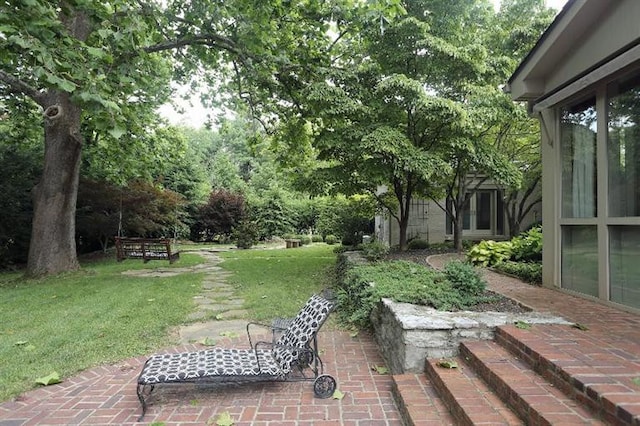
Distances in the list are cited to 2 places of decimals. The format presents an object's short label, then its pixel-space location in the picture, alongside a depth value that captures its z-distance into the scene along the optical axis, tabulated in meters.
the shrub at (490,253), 8.32
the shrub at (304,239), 20.09
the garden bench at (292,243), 17.91
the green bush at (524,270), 6.31
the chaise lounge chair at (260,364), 3.17
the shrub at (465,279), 4.64
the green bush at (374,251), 8.36
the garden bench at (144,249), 10.52
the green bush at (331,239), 19.13
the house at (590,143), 4.20
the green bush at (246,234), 17.56
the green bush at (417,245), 11.56
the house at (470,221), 14.30
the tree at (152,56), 5.91
